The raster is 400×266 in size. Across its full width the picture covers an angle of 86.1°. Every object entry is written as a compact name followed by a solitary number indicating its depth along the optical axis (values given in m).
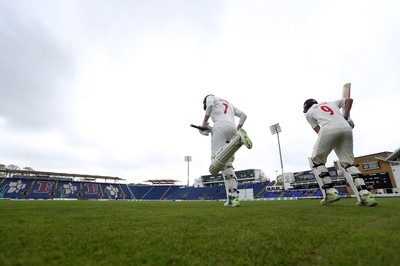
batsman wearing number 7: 5.36
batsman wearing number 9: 4.19
